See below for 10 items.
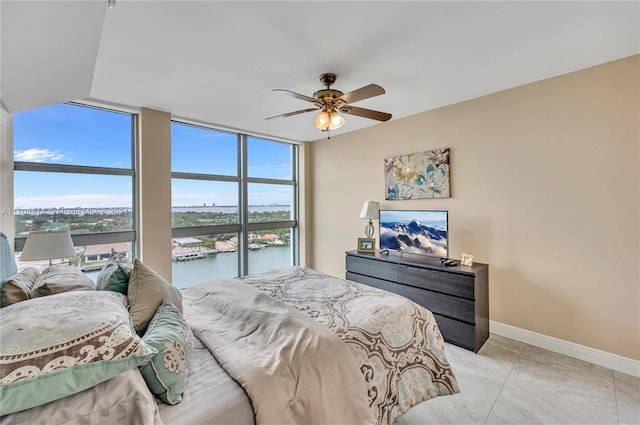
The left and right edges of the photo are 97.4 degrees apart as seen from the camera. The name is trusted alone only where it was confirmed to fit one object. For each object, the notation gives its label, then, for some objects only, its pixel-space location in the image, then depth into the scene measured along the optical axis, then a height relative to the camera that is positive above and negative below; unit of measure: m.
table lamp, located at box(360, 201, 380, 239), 3.83 +0.00
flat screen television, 3.29 -0.27
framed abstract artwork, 3.39 +0.45
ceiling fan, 2.32 +0.91
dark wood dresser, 2.69 -0.85
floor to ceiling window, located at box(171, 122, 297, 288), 3.84 +0.12
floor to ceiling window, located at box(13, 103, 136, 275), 2.74 +0.38
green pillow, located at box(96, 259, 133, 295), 1.48 -0.36
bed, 0.88 -0.66
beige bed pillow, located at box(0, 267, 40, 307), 1.12 -0.32
